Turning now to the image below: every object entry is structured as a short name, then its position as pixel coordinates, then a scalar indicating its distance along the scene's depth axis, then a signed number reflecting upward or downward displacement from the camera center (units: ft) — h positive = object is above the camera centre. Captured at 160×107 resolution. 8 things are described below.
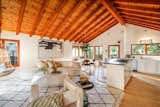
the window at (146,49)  16.67 +0.70
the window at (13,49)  12.82 +0.68
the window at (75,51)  22.70 +0.45
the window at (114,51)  22.38 +0.36
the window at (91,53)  25.28 -0.21
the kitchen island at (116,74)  9.21 -2.80
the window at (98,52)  24.04 +0.09
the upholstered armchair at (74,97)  3.54 -2.08
